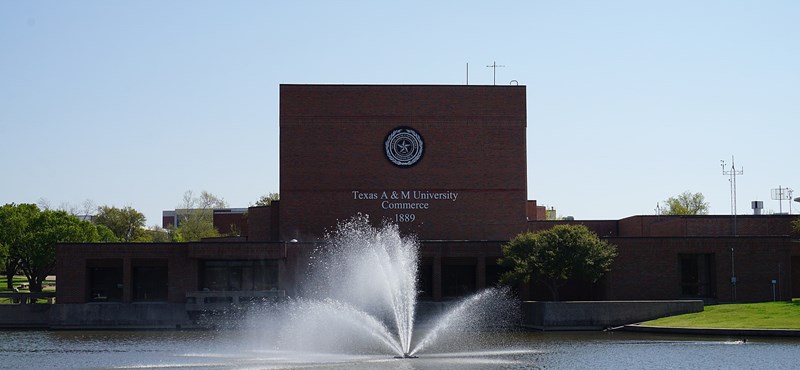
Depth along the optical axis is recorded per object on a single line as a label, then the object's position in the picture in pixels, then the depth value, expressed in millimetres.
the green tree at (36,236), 84312
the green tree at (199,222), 117488
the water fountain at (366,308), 49156
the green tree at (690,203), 126444
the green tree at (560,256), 60969
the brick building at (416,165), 72938
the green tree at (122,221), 127438
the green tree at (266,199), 130500
